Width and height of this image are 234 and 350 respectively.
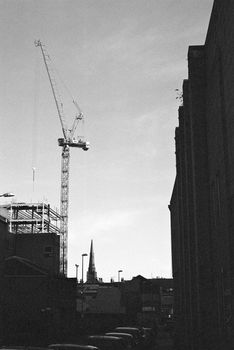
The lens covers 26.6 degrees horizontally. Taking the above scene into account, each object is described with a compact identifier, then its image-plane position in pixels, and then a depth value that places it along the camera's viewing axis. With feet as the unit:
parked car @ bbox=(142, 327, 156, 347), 90.79
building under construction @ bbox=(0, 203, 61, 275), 283.38
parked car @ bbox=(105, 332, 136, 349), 59.64
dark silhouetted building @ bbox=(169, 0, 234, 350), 63.16
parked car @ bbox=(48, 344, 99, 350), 40.40
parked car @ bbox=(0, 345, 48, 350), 34.32
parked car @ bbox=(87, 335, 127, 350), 54.75
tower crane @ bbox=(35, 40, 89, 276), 411.34
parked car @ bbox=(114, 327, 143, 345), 82.35
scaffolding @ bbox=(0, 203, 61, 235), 354.13
